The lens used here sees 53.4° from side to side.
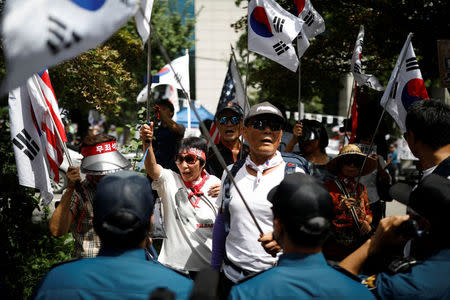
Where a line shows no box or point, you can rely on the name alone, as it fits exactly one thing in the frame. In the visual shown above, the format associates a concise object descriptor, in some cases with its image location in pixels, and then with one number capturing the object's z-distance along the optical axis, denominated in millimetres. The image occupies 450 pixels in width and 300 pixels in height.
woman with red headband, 3564
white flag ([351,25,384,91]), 5543
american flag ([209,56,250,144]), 5488
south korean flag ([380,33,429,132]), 4336
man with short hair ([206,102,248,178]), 4708
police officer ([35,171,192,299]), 1838
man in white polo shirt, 2982
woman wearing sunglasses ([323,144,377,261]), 3607
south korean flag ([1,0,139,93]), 2244
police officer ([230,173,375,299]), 1862
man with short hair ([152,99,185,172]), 5766
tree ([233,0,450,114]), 7695
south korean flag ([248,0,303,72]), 5039
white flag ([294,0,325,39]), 5449
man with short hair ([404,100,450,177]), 2760
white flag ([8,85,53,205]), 3354
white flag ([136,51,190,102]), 7289
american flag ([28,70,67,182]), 3438
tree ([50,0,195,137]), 5125
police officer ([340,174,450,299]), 1985
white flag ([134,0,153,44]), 3289
